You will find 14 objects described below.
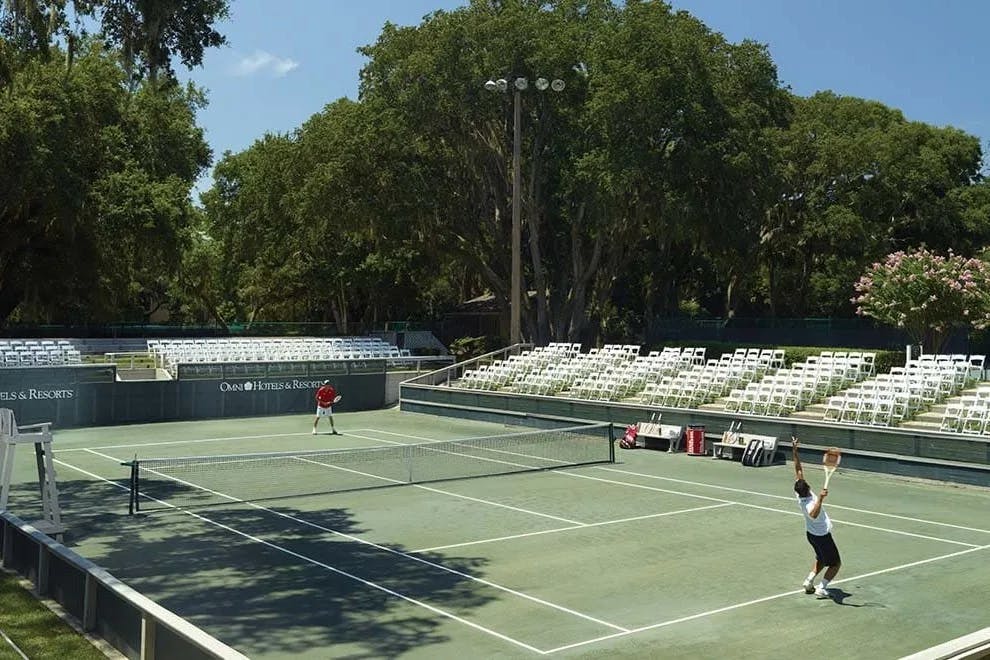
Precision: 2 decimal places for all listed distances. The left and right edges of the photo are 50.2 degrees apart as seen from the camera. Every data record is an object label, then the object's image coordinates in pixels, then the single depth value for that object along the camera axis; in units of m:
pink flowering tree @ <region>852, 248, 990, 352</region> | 33.47
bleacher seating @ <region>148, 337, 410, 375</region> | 42.91
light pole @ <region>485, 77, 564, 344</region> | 35.47
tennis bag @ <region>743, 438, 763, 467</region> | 24.58
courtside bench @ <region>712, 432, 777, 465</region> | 24.75
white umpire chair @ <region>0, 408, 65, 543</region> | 14.45
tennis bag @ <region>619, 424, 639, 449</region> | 27.86
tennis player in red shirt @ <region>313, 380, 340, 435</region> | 30.78
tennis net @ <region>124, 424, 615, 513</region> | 19.98
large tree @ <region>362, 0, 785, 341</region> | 40.69
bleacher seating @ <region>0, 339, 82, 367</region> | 36.96
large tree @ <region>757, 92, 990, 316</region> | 50.34
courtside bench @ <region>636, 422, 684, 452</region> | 27.17
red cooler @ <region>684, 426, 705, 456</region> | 26.48
